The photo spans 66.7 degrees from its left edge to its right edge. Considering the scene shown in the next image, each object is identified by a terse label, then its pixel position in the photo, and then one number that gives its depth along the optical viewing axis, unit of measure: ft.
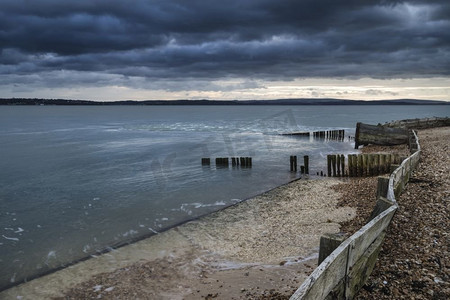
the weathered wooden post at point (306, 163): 67.10
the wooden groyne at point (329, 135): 135.84
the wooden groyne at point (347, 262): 12.42
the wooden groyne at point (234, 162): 79.87
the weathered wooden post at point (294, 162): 71.20
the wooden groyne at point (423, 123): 123.34
